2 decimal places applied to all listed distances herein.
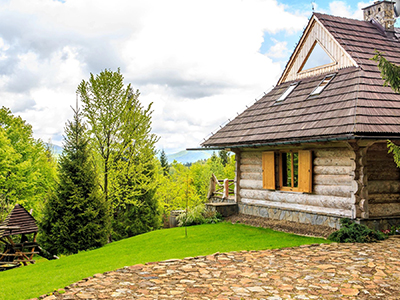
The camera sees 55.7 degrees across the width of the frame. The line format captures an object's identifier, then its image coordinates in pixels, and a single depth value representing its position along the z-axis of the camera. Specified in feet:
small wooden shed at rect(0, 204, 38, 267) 60.64
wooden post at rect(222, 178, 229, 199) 55.58
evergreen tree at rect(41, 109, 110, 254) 49.21
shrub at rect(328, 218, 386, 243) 33.19
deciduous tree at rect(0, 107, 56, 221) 84.92
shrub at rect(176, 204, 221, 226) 50.31
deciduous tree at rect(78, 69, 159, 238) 64.23
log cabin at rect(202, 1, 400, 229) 35.12
